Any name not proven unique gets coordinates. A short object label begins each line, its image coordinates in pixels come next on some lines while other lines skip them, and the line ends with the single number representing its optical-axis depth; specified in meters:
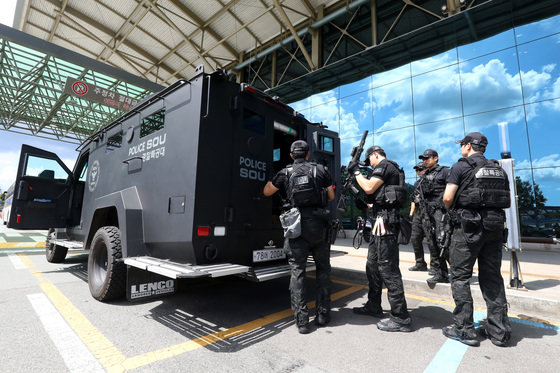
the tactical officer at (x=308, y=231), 2.89
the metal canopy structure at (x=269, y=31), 10.09
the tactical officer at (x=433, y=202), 4.29
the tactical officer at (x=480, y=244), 2.60
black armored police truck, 2.89
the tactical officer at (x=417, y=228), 4.98
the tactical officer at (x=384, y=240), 2.87
